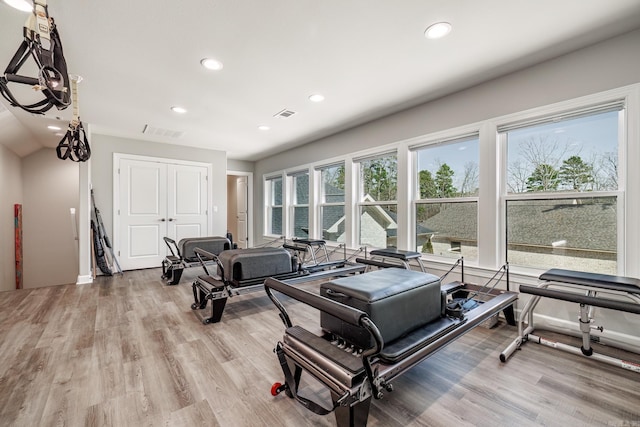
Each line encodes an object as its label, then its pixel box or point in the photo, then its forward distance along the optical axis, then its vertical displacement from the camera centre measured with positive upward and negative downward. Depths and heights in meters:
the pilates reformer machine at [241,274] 2.76 -0.68
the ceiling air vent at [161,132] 4.64 +1.45
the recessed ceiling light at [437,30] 2.08 +1.42
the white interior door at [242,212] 7.55 +0.04
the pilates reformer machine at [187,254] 4.23 -0.64
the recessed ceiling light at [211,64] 2.55 +1.42
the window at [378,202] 4.14 +0.18
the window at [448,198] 3.24 +0.18
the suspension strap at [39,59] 1.33 +0.77
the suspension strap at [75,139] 2.34 +0.74
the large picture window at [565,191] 2.37 +0.20
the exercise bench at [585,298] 1.85 -0.62
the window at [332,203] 5.07 +0.19
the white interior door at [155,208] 5.18 +0.12
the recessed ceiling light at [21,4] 1.75 +1.36
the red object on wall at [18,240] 5.20 -0.50
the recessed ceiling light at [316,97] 3.36 +1.44
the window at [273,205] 6.86 +0.21
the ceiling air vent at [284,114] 3.86 +1.44
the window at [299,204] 5.96 +0.20
